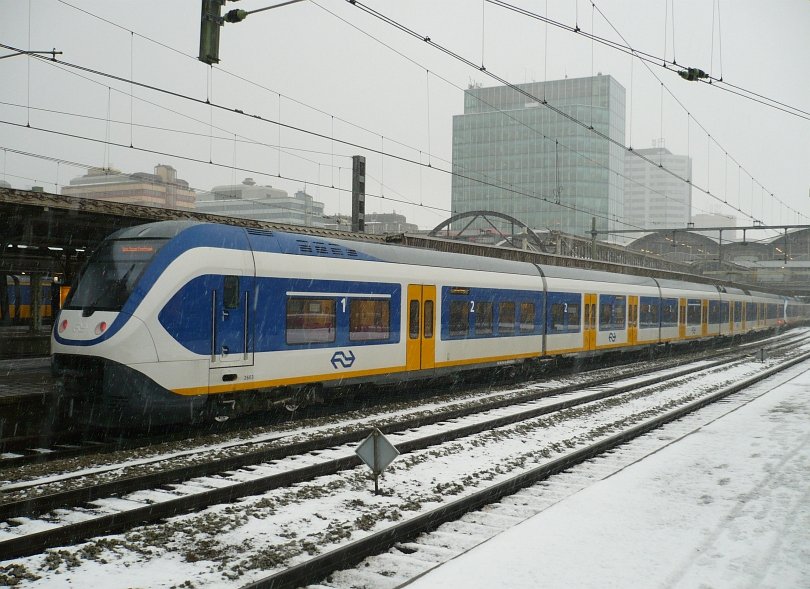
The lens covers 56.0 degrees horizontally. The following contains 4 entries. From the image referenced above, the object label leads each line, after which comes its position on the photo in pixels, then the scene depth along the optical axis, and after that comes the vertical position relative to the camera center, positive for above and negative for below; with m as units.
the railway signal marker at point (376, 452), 8.31 -1.67
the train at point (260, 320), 10.42 -0.38
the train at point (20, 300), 37.53 -0.40
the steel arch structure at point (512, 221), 37.25 +3.89
